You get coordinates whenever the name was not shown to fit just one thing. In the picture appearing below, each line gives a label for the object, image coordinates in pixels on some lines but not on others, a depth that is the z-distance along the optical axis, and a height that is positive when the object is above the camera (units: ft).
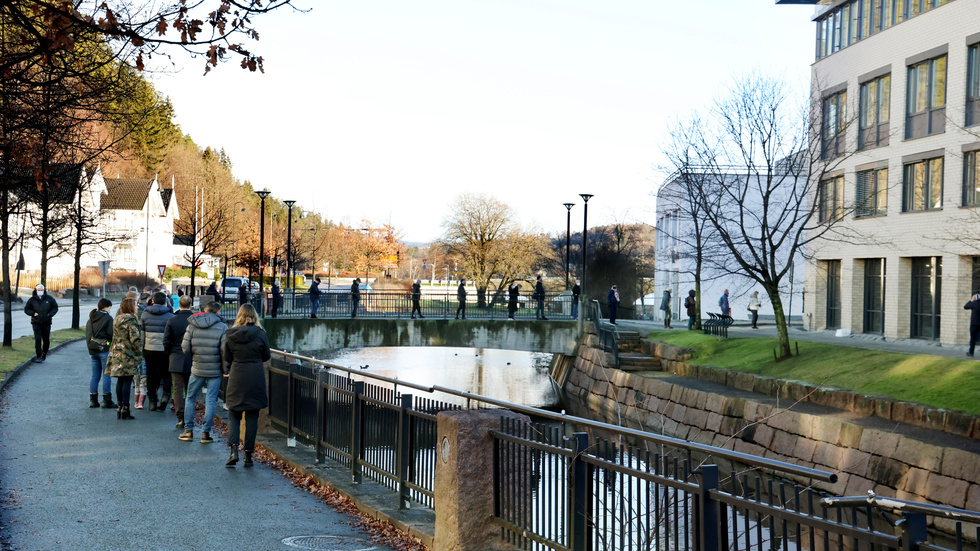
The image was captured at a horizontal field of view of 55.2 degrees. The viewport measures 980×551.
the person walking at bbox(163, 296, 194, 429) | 41.14 -4.08
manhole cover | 23.24 -6.90
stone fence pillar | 21.03 -4.85
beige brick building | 92.63 +12.36
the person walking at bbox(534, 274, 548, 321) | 127.85 -4.79
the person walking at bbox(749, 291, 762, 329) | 124.27 -3.91
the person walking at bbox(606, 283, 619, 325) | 127.13 -3.78
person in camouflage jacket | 44.70 -4.03
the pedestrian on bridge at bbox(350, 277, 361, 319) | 121.70 -4.13
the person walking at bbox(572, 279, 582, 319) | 129.49 -3.15
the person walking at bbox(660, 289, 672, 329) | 129.92 -4.64
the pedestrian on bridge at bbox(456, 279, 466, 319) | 124.57 -3.81
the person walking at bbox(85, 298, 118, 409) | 47.16 -4.04
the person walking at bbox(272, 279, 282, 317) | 119.14 -4.33
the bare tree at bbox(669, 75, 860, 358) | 87.45 +12.09
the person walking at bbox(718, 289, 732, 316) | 132.05 -4.00
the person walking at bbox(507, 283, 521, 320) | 127.44 -4.45
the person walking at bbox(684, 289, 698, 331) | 129.81 -4.27
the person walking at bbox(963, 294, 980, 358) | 76.79 -3.13
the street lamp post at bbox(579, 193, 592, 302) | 129.29 +7.02
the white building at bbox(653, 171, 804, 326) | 159.33 -1.44
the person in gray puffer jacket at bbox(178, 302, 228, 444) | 37.35 -3.30
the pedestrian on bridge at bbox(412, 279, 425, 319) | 124.36 -4.18
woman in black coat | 33.17 -3.86
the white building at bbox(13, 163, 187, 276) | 276.53 +15.33
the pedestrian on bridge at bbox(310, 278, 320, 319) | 120.37 -4.31
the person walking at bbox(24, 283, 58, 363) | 67.87 -3.67
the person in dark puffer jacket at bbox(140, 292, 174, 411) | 45.37 -3.25
